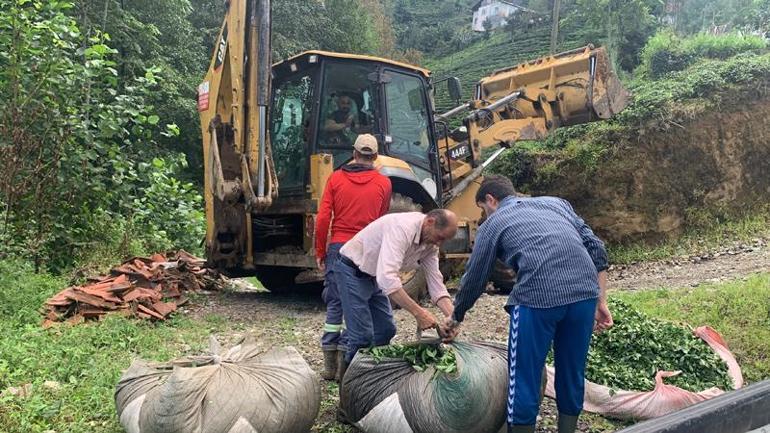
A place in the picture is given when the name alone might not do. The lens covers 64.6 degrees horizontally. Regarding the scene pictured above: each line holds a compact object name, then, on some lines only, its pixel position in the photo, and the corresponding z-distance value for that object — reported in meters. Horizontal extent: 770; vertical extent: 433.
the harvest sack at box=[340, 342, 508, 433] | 2.80
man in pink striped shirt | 3.16
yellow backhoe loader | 5.54
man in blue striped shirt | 2.75
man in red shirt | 3.95
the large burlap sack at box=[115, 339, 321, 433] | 2.59
